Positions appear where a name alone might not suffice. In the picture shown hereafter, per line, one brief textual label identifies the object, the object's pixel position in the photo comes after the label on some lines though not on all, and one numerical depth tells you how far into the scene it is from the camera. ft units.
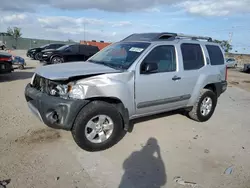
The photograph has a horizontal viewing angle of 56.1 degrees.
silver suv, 11.81
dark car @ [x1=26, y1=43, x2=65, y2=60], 72.31
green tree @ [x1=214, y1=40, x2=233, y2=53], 169.87
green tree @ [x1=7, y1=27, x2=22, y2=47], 177.78
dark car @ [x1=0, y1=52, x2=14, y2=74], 30.76
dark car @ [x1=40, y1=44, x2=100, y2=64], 51.69
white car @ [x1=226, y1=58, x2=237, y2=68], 96.68
